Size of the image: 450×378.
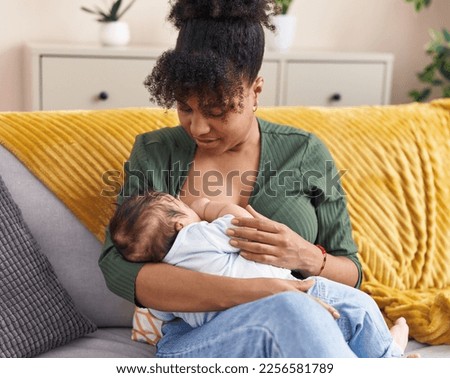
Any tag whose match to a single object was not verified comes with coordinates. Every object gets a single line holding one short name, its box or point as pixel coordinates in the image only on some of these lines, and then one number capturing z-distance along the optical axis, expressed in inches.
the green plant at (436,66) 135.0
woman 51.9
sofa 62.6
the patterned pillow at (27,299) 59.2
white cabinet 124.6
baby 57.1
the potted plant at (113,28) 129.2
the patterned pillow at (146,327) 65.2
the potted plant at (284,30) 132.6
